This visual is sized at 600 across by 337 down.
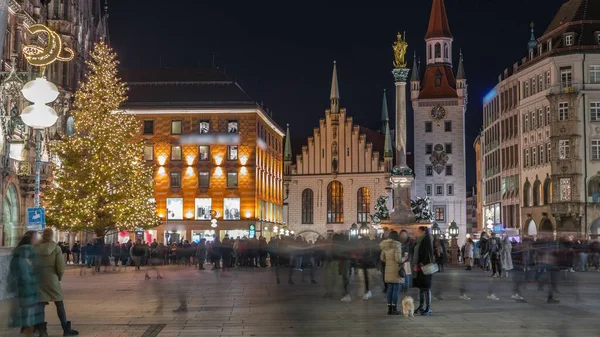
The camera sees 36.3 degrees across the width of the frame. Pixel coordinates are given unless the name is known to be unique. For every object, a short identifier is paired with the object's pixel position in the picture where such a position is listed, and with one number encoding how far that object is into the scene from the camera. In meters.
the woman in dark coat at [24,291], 12.13
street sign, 23.59
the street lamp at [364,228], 66.38
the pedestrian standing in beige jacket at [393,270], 16.94
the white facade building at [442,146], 100.62
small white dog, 16.47
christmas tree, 44.41
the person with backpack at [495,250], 31.56
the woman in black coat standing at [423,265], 16.86
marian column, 55.44
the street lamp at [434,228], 62.09
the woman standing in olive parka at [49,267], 13.00
